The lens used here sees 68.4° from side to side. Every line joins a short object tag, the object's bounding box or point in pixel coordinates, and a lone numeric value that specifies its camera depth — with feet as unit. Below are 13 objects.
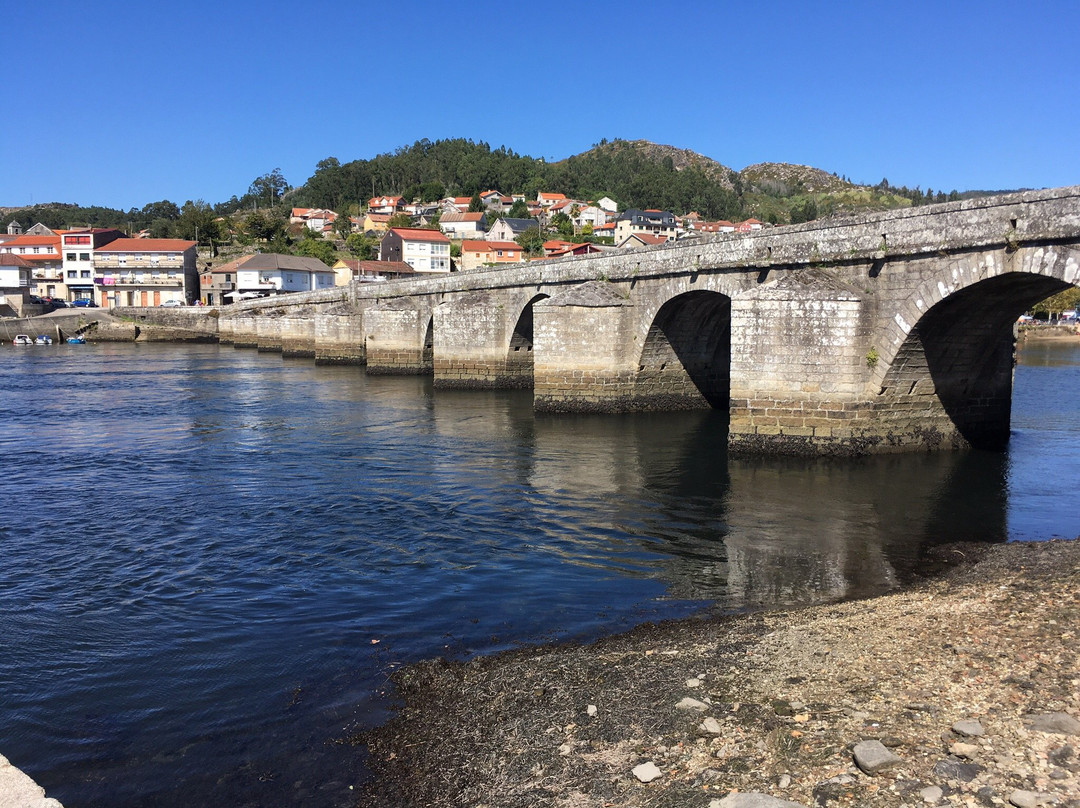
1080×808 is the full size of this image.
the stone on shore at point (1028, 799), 14.92
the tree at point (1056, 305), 279.69
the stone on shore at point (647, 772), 17.47
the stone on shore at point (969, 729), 17.44
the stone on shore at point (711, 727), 19.14
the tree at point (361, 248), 346.33
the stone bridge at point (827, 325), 48.96
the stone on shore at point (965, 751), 16.71
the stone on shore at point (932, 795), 15.39
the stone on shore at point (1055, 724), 17.30
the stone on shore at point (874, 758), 16.49
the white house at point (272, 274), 273.95
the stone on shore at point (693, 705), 20.47
